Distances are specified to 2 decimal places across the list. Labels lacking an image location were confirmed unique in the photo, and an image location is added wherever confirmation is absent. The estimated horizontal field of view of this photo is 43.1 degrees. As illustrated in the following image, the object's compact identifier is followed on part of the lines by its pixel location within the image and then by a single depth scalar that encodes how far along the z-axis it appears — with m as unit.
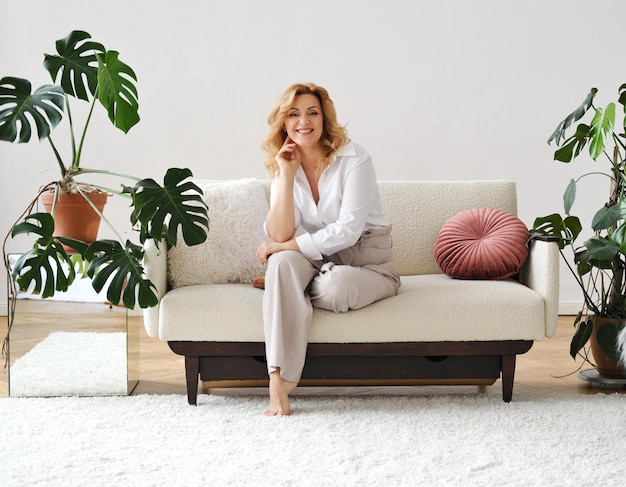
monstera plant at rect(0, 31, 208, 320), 2.80
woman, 2.77
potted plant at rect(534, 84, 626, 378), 3.05
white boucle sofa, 2.83
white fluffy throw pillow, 3.11
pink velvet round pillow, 3.13
